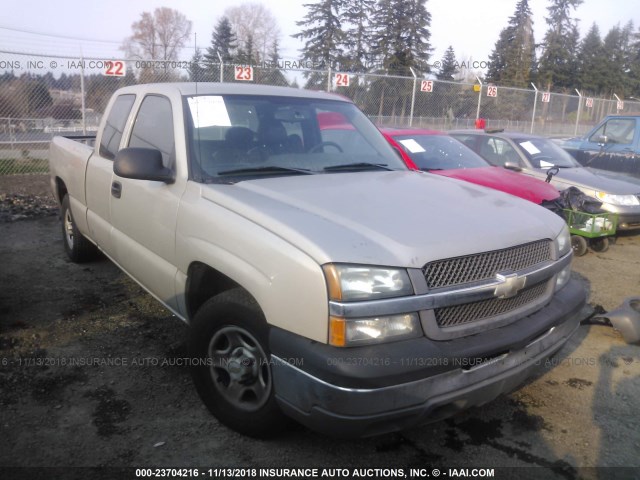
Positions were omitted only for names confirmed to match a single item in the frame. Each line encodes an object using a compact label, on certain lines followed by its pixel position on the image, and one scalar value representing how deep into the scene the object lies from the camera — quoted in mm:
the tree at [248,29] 38750
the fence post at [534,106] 18741
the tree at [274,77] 12867
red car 6234
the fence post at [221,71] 11495
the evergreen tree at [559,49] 43875
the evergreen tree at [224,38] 35331
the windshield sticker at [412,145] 6734
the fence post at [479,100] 16373
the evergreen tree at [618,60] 50094
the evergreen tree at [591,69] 48125
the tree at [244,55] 24234
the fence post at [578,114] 20198
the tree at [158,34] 36969
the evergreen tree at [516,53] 39156
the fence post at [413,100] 14000
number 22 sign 11305
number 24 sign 12883
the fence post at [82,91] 10805
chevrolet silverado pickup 2213
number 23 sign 11913
